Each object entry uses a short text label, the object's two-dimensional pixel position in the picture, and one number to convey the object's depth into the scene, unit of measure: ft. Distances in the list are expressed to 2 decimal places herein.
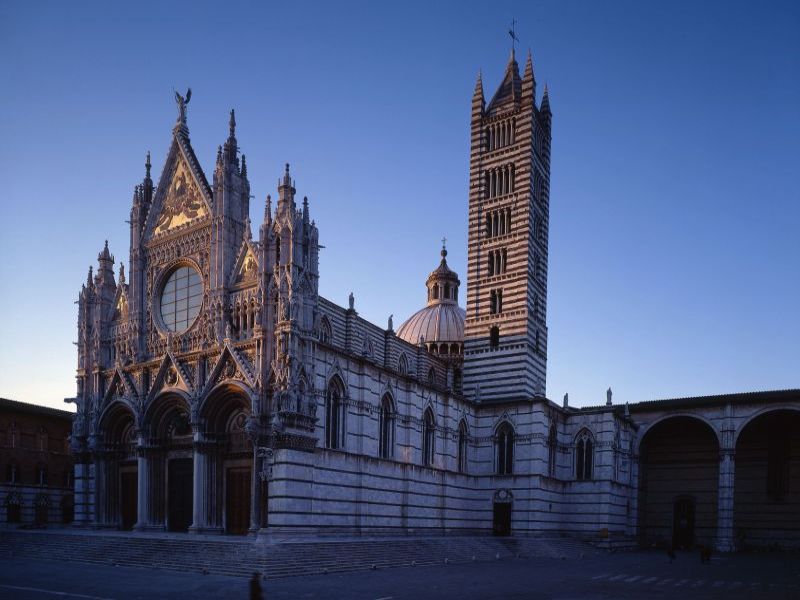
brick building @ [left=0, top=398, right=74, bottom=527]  161.38
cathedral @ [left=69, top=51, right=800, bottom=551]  116.88
